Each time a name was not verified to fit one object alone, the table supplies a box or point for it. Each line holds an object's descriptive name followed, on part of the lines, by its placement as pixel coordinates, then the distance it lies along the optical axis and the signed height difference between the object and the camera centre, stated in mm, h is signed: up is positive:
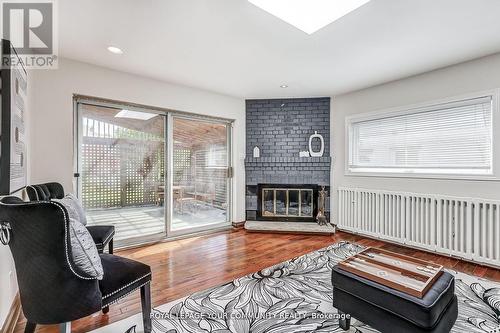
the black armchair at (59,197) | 2004 -273
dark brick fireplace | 4457 +156
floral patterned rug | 1747 -1167
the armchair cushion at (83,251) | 1246 -456
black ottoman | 1330 -845
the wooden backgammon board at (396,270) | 1476 -730
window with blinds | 2895 +368
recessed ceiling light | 2592 +1296
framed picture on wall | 1463 +311
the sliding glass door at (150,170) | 3194 -57
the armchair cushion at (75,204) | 1957 -332
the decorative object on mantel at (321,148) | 4430 +381
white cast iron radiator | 2742 -735
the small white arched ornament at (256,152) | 4590 +279
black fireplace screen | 4488 -681
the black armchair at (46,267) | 1169 -514
